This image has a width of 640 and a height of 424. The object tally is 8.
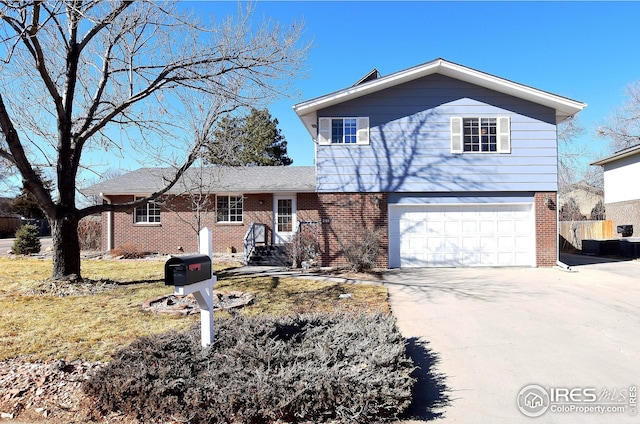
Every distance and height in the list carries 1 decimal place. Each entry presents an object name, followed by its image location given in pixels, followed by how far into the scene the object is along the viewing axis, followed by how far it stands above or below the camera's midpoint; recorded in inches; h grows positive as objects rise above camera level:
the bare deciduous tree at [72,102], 344.5 +116.8
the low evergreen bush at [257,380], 126.4 -53.5
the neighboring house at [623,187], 826.7 +77.7
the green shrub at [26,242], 642.2 -29.7
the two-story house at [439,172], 496.1 +63.5
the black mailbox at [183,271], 135.9 -16.6
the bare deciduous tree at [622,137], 1169.8 +254.3
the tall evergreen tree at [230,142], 460.1 +103.5
